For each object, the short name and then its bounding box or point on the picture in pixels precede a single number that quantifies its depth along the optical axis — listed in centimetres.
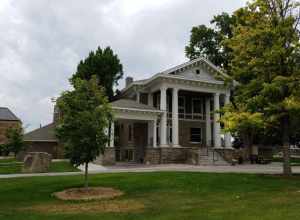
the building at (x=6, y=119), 6353
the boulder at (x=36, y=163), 2109
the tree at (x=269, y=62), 1798
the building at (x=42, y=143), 3991
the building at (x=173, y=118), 2938
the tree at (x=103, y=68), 4322
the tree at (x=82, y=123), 1308
